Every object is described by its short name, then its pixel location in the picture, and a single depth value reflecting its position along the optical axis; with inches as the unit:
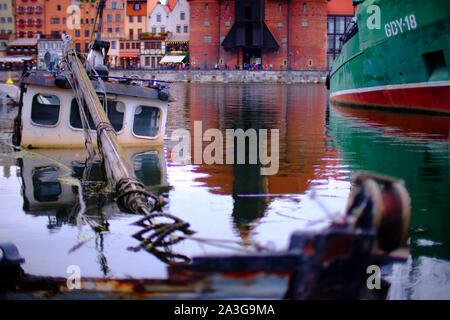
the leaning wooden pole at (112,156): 267.6
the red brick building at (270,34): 3769.7
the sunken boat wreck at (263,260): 141.0
